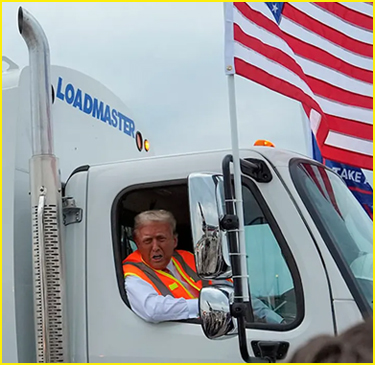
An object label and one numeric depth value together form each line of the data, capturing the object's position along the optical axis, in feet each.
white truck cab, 8.43
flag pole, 8.28
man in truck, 9.66
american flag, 13.17
